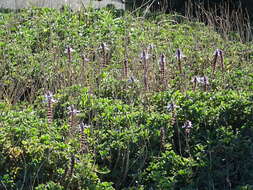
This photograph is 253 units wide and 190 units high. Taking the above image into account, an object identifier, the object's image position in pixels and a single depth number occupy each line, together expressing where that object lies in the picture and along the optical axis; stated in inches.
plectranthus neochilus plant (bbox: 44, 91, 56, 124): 253.8
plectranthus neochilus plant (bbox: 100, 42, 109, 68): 305.8
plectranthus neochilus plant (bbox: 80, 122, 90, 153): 242.3
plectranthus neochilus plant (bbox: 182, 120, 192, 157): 251.3
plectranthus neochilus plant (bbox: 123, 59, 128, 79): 304.3
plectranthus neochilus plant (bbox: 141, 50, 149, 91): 291.7
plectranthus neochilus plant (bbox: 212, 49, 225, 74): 290.3
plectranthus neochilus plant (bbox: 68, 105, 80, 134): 251.1
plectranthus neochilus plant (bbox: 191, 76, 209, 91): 294.1
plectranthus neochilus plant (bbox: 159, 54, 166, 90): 280.7
